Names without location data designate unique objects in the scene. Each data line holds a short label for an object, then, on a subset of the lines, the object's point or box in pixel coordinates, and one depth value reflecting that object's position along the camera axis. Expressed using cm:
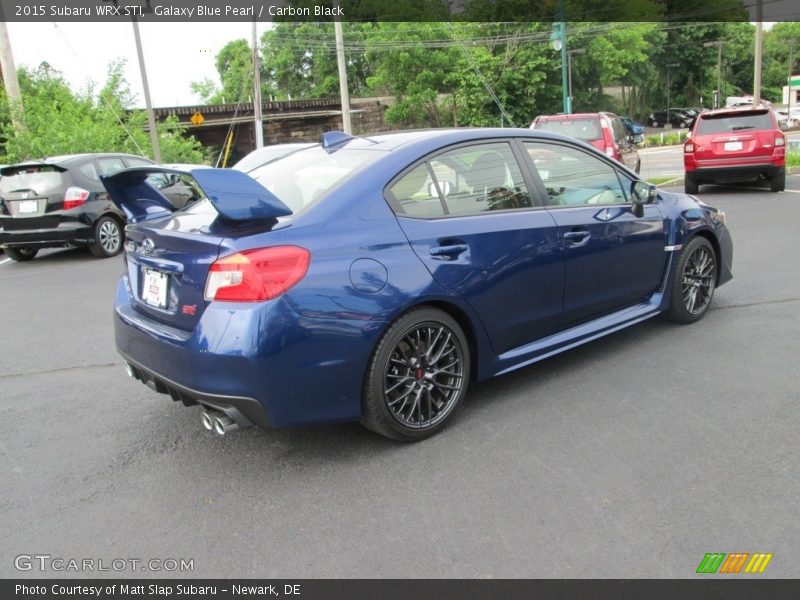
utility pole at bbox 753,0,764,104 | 2630
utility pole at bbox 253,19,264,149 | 2968
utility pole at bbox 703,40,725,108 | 6157
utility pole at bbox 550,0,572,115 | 2811
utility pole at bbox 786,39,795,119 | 4972
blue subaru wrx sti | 300
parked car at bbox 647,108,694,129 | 5655
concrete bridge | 4325
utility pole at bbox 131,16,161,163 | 2277
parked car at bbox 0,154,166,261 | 973
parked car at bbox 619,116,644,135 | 1795
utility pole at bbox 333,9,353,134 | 2689
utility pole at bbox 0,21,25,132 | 1830
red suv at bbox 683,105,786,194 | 1244
